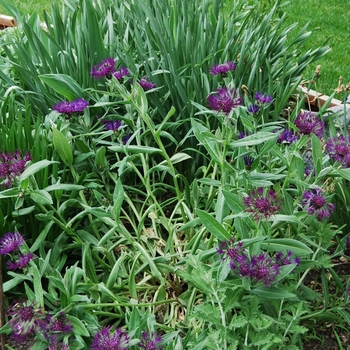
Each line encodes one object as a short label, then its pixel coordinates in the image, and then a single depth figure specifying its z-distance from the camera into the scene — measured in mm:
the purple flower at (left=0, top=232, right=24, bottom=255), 1344
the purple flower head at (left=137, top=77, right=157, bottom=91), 1800
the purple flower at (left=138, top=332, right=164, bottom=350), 1169
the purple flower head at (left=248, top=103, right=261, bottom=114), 1456
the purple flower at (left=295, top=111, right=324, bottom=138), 1365
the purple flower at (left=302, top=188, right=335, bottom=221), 1231
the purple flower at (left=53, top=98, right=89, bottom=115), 1578
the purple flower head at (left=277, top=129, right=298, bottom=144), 1485
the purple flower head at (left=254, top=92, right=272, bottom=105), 1526
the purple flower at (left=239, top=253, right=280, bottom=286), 1139
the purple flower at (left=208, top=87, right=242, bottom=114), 1286
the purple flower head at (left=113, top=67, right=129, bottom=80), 1613
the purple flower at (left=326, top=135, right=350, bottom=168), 1239
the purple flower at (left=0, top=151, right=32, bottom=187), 1297
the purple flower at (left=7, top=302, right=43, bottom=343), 1153
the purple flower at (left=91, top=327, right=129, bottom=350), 1127
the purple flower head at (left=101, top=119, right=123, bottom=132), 1646
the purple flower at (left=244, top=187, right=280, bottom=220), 1098
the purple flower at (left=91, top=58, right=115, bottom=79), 1605
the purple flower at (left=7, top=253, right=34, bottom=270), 1343
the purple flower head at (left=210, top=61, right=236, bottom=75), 1682
